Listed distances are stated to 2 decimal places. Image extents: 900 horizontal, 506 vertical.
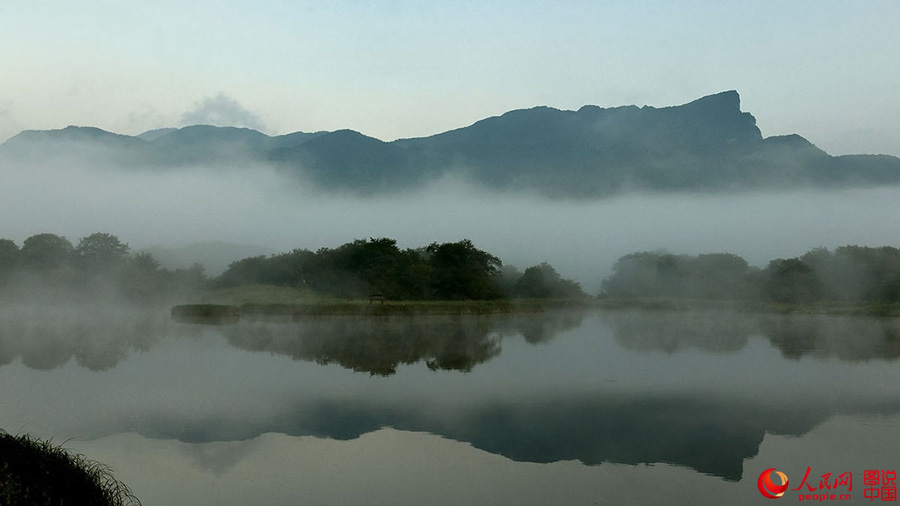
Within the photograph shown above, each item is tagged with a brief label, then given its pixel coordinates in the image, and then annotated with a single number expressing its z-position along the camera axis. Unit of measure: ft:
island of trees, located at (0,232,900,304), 267.80
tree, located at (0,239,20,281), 281.74
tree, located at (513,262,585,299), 326.44
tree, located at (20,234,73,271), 289.74
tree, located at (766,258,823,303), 266.36
